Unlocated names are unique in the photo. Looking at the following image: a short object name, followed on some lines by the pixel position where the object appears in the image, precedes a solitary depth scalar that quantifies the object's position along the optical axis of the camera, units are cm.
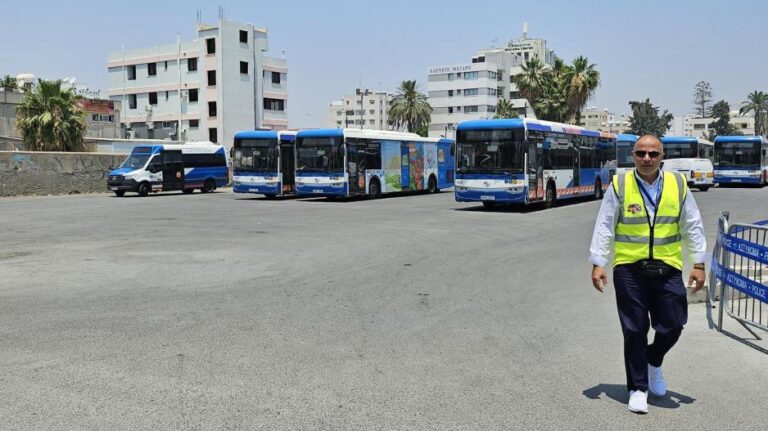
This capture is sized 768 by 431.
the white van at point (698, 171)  3709
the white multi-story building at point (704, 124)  18412
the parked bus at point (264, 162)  3158
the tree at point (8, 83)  6969
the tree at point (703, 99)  17912
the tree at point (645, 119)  14412
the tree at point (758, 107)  13700
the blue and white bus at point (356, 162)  2931
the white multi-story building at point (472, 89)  12481
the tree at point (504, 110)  10000
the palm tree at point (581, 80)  6316
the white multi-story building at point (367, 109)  17638
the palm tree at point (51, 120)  4247
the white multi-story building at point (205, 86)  6962
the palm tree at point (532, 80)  7119
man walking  480
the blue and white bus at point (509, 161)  2333
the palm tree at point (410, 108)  10400
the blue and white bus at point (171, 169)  3444
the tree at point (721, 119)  15900
